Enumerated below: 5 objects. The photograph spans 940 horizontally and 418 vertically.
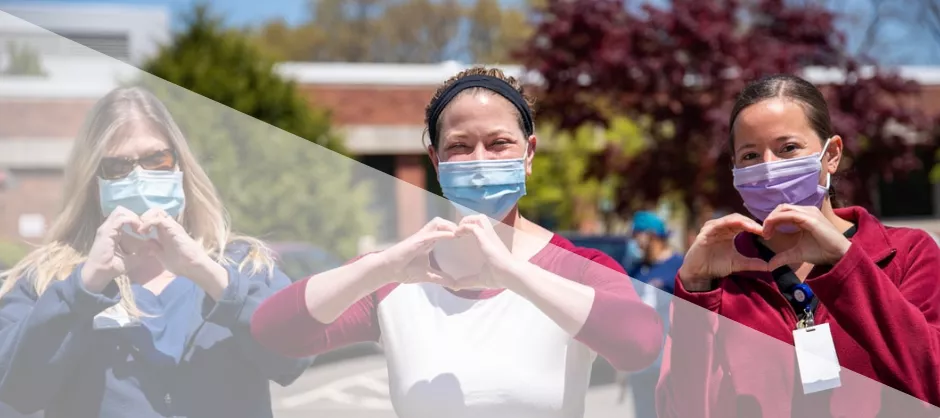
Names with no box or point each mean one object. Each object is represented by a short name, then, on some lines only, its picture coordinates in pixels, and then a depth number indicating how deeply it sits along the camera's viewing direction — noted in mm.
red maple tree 12852
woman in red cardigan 2162
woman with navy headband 2143
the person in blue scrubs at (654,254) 6704
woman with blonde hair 2428
